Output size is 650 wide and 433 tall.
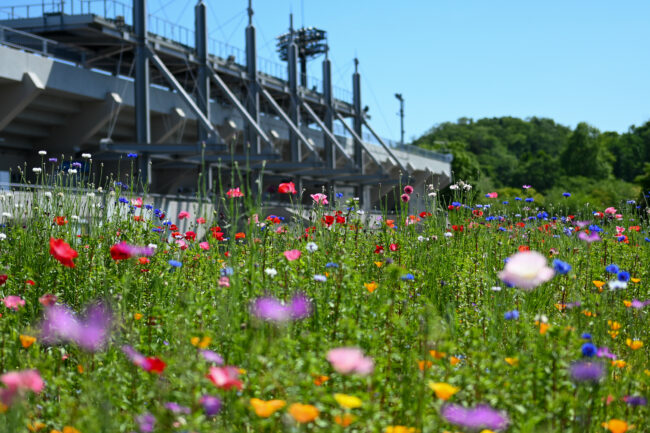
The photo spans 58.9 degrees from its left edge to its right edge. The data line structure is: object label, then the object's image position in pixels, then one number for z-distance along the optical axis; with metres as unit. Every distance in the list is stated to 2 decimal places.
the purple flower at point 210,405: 1.94
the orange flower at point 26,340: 2.56
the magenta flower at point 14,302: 2.98
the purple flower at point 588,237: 3.12
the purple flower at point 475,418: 1.91
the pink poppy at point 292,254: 3.27
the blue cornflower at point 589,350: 2.32
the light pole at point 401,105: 64.88
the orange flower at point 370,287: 3.35
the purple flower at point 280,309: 2.81
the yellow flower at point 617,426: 2.19
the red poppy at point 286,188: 4.05
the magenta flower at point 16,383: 1.79
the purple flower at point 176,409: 2.04
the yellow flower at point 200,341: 2.40
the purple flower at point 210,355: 2.25
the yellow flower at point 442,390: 1.89
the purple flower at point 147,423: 1.96
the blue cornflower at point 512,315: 2.83
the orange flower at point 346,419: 1.84
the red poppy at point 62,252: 2.82
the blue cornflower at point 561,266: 2.48
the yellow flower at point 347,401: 1.72
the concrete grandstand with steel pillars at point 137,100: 20.80
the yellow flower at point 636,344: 2.86
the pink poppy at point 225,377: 1.91
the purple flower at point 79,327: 2.58
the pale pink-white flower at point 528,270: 2.18
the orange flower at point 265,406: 1.79
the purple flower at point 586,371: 2.38
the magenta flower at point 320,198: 4.90
